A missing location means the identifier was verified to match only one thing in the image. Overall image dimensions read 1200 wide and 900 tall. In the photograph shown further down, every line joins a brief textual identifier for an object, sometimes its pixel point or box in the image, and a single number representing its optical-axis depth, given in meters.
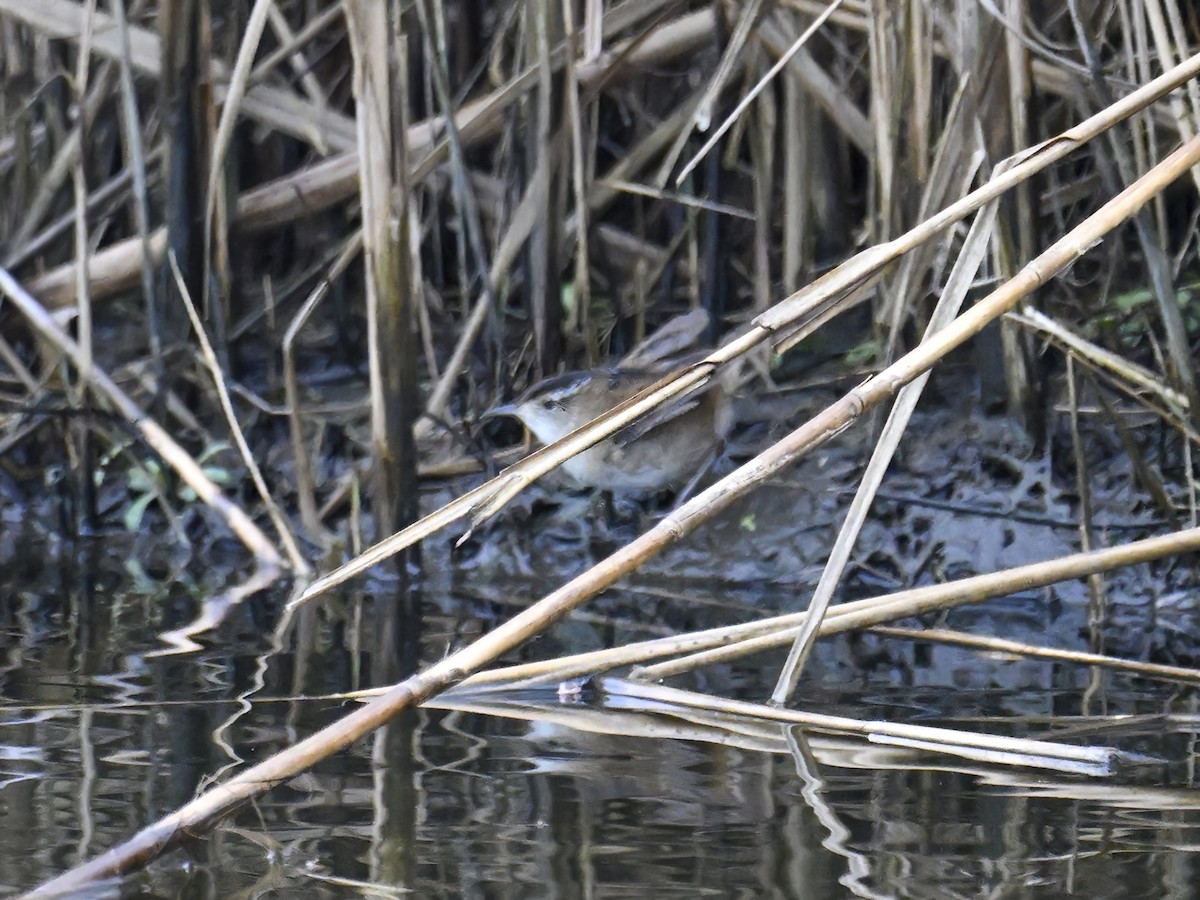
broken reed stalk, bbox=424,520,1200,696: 4.85
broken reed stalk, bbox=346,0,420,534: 7.19
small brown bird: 7.83
